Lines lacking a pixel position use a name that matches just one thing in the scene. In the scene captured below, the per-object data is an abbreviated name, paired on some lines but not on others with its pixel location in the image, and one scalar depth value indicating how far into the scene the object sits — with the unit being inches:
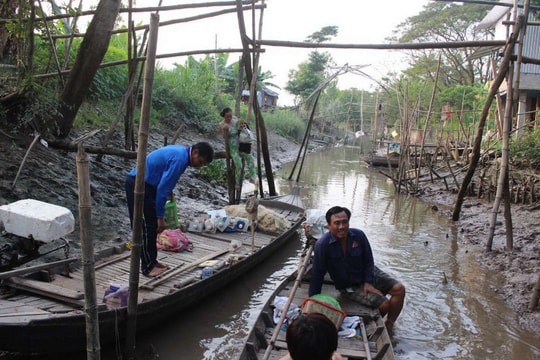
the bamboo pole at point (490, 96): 262.2
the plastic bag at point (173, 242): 233.9
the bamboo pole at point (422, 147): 474.1
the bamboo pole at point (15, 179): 243.6
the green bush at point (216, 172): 487.5
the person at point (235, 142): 342.0
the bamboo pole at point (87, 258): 109.9
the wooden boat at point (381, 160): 855.1
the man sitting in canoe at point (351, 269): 166.1
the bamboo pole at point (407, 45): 262.6
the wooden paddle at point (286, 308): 128.0
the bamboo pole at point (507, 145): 260.2
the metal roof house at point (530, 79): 611.8
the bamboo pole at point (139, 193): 133.9
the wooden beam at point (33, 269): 148.2
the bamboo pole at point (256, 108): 323.3
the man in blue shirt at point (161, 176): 181.2
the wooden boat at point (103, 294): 134.4
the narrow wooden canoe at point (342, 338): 141.6
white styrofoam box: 155.6
